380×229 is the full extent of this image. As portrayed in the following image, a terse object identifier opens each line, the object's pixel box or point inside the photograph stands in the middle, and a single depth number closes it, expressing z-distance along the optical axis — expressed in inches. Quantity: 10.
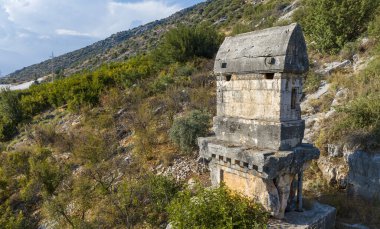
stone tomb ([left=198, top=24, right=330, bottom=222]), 167.9
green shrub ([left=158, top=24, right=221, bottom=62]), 690.8
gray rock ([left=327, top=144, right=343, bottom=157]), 277.5
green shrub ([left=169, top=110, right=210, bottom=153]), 367.2
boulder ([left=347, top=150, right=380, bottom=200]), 243.0
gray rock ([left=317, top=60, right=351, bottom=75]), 435.2
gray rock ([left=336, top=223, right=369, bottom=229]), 209.5
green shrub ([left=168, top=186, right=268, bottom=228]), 156.1
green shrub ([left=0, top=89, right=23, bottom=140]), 735.1
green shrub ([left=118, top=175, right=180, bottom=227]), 299.1
